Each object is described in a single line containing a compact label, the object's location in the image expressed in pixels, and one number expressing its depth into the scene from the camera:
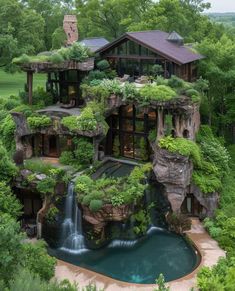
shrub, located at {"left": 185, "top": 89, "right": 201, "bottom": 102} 29.74
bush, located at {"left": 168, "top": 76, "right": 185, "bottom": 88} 30.73
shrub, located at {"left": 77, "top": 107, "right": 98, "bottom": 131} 29.44
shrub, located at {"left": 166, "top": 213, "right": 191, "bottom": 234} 28.13
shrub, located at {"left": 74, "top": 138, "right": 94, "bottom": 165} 30.48
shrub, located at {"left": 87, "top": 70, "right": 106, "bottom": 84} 33.38
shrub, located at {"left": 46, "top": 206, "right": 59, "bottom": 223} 27.78
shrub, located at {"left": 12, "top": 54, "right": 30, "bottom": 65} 32.91
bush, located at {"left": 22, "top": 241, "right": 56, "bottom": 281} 20.71
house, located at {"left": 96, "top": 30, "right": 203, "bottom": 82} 32.94
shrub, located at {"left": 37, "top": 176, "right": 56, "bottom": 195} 27.28
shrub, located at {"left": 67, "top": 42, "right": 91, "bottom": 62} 33.59
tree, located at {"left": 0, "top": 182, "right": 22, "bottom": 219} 25.26
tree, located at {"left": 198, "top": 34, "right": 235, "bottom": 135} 34.28
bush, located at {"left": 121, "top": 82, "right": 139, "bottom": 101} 29.67
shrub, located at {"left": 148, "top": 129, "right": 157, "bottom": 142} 30.30
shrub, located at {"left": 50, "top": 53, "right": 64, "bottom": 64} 33.03
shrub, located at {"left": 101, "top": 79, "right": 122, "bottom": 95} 30.49
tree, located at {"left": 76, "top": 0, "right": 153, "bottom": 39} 50.03
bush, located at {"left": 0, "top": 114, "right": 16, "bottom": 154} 33.22
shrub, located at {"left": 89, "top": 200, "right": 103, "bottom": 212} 25.25
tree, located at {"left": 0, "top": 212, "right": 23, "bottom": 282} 15.02
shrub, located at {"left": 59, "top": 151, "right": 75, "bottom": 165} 31.17
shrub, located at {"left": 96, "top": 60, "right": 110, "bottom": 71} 34.28
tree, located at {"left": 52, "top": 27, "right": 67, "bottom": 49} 54.19
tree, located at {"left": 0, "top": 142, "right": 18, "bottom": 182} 27.39
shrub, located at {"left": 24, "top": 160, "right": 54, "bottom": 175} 28.83
